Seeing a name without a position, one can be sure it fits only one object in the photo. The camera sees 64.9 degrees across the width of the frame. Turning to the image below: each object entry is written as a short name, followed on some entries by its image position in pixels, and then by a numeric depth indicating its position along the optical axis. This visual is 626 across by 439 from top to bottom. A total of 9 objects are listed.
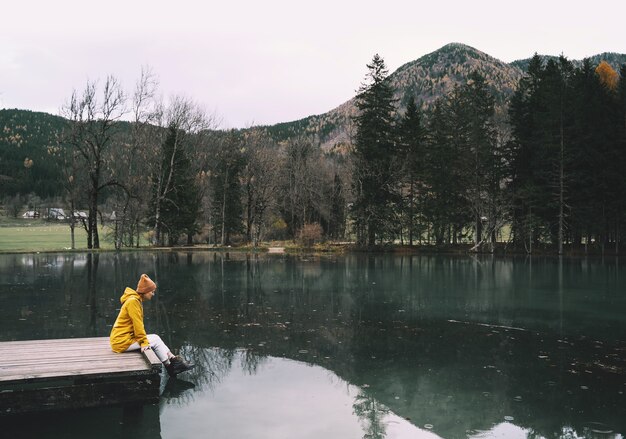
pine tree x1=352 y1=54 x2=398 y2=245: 47.78
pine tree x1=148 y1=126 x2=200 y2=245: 49.57
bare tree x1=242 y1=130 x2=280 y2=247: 56.78
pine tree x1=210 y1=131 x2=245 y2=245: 57.69
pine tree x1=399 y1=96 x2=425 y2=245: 49.66
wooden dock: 5.98
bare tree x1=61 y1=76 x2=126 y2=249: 39.56
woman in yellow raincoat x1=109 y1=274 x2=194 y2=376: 7.27
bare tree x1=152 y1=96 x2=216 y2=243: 48.28
